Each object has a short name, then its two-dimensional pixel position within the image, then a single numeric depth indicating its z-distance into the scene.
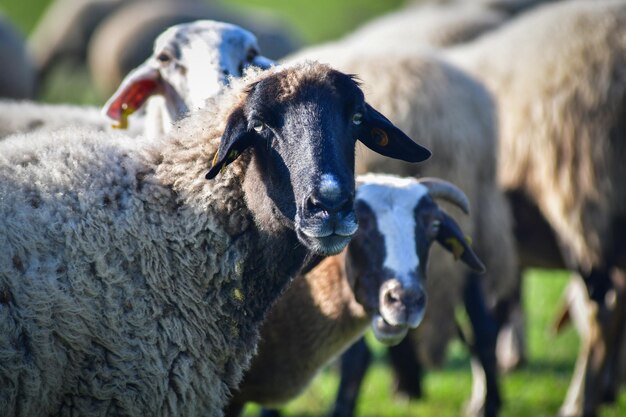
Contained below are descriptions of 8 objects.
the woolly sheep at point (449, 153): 10.42
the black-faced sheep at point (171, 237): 6.07
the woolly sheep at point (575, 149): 11.92
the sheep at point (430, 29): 15.24
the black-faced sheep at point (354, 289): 7.83
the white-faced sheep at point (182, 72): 8.60
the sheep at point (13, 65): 23.72
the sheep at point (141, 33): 30.78
